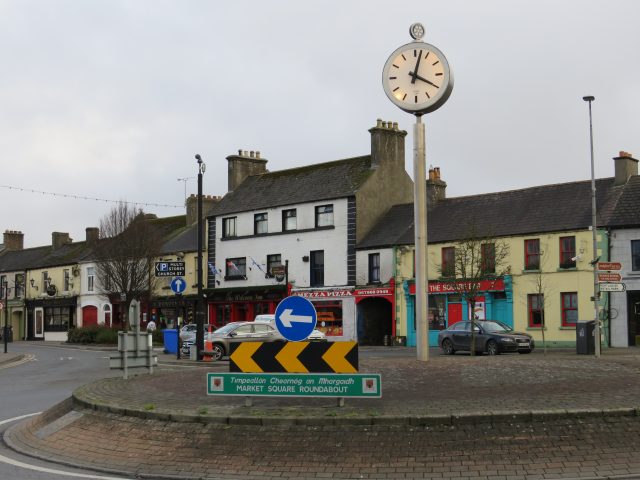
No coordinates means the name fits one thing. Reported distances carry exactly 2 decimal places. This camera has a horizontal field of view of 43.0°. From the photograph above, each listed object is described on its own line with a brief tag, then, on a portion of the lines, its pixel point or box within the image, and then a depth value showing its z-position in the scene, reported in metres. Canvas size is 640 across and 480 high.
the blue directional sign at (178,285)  29.68
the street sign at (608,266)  23.54
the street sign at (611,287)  23.31
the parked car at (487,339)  30.55
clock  15.70
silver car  29.86
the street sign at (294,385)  10.92
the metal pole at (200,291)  28.69
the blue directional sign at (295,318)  10.96
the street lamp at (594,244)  26.17
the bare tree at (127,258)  53.38
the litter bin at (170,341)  36.91
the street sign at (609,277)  23.47
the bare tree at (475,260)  35.91
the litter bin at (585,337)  29.20
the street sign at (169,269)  30.88
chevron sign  11.19
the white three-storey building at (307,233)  48.59
